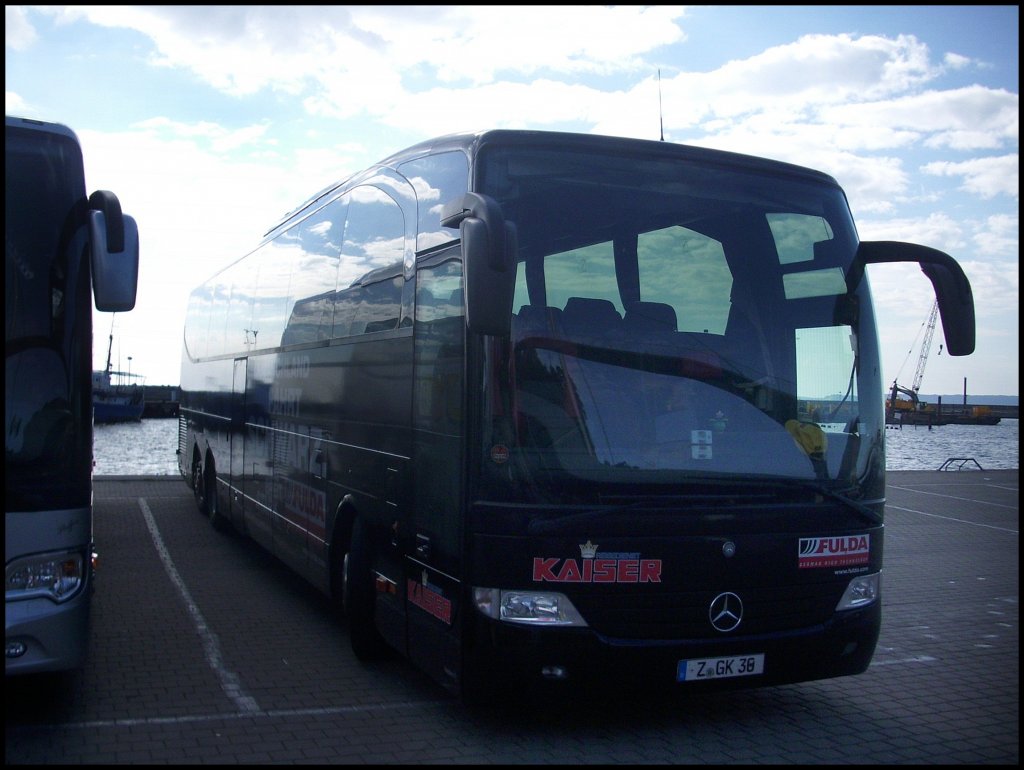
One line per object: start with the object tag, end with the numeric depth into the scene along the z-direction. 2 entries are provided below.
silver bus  5.43
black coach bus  5.42
